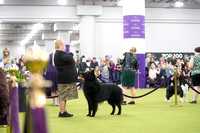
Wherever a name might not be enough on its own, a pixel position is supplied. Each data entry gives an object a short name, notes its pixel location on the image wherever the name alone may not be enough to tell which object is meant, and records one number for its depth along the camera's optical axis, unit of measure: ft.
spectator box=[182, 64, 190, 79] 61.26
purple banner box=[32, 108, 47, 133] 5.52
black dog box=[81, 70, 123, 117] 26.21
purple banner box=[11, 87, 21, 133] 15.03
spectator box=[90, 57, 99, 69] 65.11
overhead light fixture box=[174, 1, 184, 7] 90.97
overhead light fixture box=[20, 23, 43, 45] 120.53
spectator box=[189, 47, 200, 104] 35.58
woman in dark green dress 35.22
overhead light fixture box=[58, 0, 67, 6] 83.25
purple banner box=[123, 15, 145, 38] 60.08
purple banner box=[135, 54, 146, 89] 61.26
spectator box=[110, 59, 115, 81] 71.44
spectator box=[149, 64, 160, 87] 65.63
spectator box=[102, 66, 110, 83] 55.11
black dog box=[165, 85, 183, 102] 36.70
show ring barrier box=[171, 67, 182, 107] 33.76
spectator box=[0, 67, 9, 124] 15.62
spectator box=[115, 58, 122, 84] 70.62
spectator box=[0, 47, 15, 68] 28.84
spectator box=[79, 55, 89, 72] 58.33
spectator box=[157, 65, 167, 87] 66.13
